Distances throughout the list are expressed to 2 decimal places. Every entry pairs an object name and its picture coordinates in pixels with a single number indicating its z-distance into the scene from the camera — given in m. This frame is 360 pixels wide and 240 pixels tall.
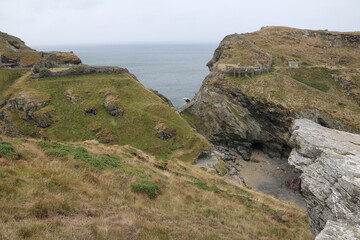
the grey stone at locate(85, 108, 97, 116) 49.09
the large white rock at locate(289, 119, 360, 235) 11.17
